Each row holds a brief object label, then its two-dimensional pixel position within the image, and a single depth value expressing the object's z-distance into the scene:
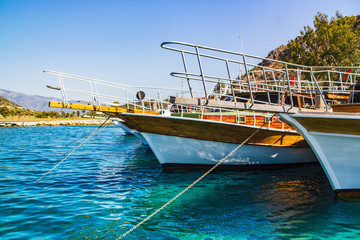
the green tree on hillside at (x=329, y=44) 32.12
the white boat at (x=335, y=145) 6.50
